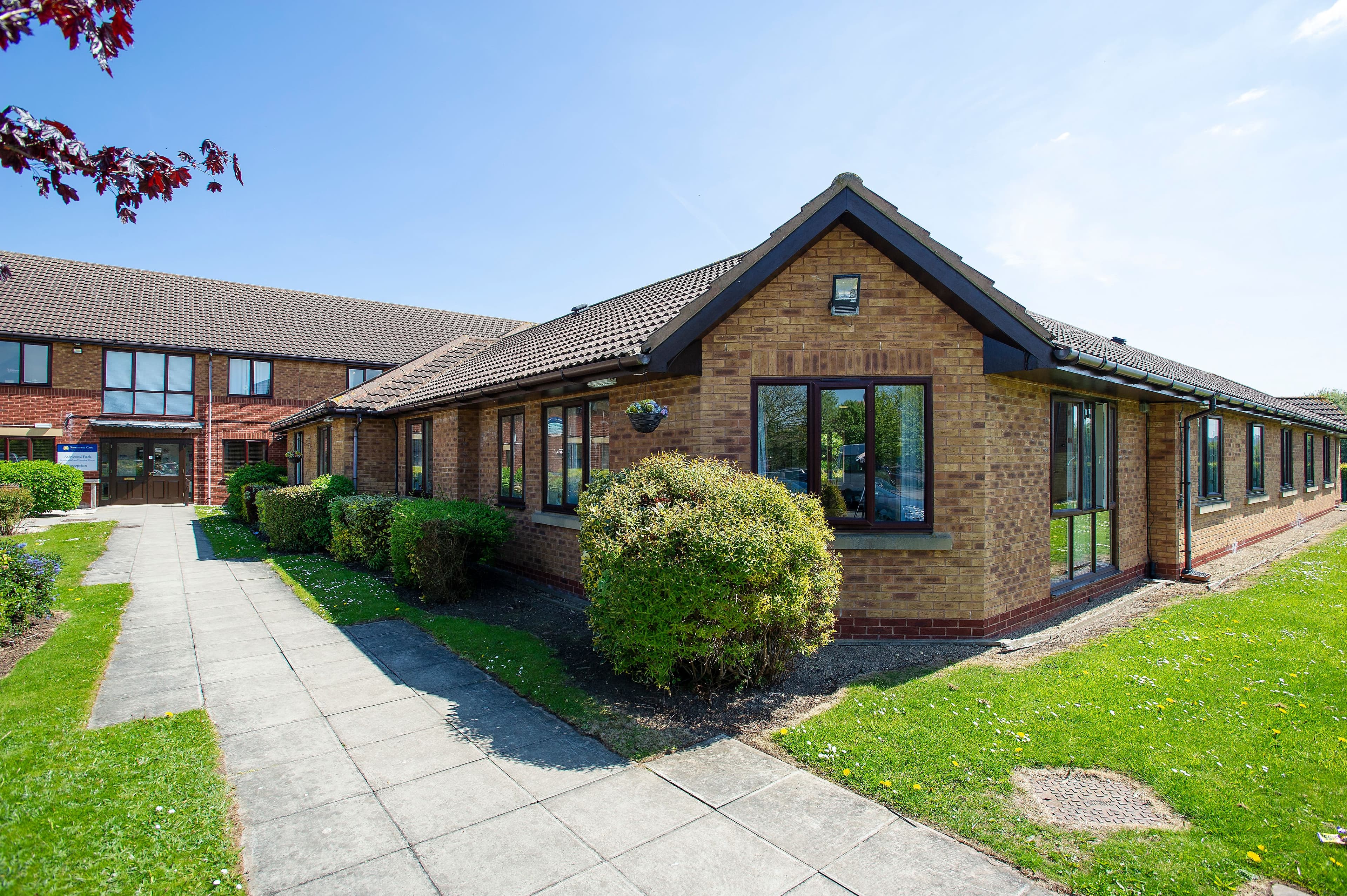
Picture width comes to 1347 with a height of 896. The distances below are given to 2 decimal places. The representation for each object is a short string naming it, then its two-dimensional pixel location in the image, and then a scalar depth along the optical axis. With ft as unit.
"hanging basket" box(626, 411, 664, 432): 23.59
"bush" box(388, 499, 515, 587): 29.66
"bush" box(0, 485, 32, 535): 49.73
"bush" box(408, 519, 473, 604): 28.45
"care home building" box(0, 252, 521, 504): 77.56
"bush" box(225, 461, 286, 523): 68.28
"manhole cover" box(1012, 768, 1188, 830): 11.79
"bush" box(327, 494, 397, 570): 35.86
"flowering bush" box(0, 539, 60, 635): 21.71
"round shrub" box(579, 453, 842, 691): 16.16
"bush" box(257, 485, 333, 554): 44.16
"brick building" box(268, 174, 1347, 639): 22.29
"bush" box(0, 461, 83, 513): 65.41
